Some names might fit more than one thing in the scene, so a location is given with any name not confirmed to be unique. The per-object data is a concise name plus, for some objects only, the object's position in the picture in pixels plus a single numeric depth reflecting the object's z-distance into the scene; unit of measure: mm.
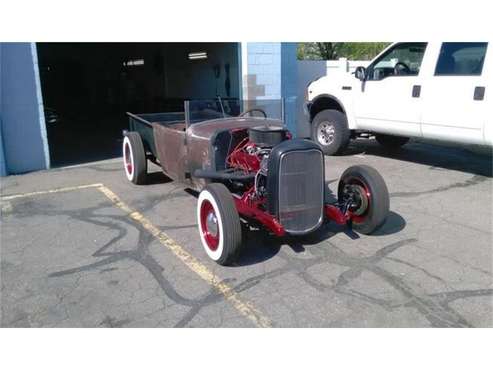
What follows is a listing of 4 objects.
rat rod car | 3729
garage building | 7133
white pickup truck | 6057
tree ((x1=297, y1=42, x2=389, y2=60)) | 33312
